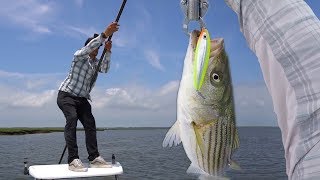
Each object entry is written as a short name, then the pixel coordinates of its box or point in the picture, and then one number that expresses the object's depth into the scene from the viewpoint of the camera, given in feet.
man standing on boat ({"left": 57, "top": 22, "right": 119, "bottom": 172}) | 15.42
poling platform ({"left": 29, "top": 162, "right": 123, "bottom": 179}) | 14.77
